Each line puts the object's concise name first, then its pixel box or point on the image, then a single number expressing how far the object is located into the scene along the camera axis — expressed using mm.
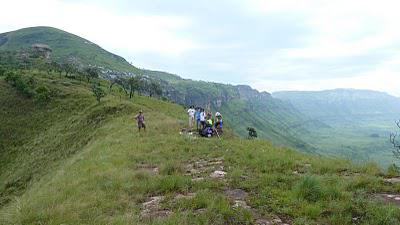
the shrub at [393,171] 14260
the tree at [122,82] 112288
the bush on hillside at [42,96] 68562
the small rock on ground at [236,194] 11942
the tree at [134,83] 94100
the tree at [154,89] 126250
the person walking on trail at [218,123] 30180
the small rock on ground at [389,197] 11020
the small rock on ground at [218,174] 14944
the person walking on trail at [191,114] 32769
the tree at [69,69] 109938
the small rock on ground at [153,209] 10535
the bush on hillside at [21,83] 72412
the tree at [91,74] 109562
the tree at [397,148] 14434
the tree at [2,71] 94638
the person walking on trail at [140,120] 31734
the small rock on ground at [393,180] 13169
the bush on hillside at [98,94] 62225
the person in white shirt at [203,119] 29328
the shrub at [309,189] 11486
